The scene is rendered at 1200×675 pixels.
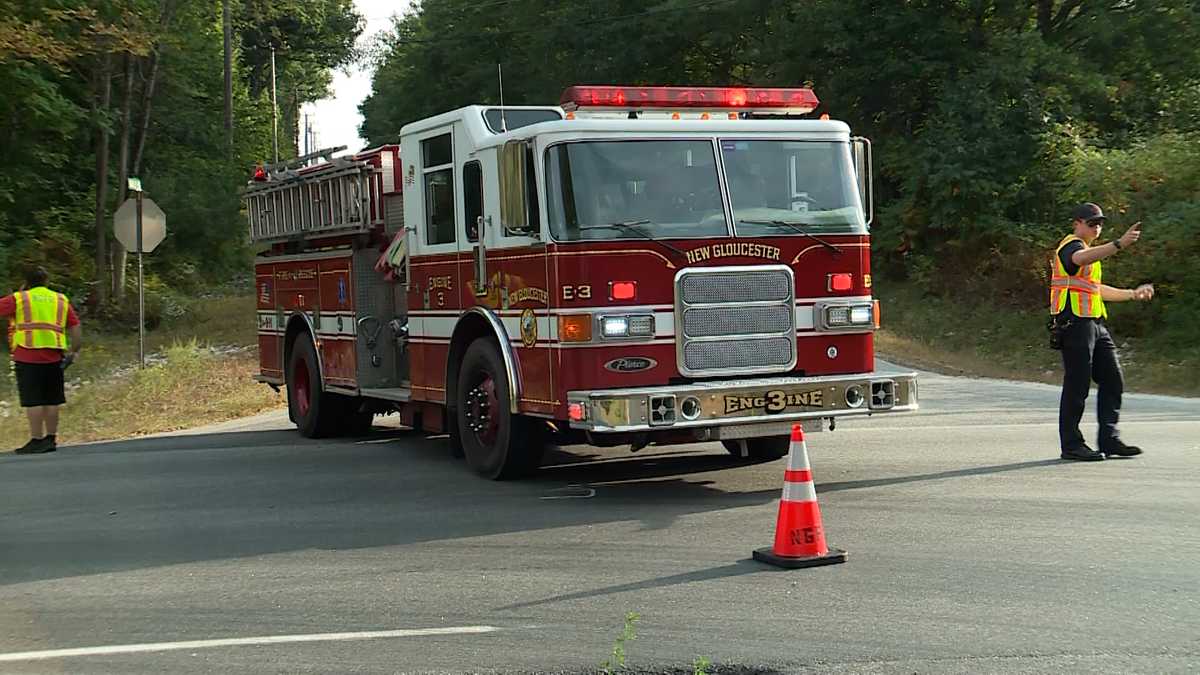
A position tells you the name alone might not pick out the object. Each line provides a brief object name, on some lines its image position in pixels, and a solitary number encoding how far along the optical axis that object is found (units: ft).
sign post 72.74
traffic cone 24.32
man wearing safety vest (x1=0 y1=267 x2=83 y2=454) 47.06
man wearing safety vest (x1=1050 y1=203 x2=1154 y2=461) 35.55
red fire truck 30.81
